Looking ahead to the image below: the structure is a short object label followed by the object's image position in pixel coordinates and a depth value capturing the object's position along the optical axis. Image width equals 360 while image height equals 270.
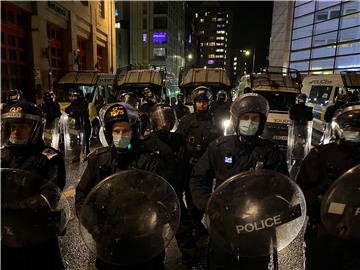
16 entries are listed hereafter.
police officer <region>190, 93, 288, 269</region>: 2.44
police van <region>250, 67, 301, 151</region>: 8.34
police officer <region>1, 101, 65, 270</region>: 2.40
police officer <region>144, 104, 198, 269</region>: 3.05
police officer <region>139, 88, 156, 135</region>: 6.10
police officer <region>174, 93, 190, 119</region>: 8.74
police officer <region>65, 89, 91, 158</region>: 8.31
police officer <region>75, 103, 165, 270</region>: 2.34
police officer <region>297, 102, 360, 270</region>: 2.25
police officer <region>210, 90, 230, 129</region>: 6.75
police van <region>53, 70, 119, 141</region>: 10.67
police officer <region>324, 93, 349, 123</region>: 8.33
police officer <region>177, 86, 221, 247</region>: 4.30
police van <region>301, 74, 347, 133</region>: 10.80
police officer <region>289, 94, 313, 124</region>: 8.57
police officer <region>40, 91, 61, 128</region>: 8.09
